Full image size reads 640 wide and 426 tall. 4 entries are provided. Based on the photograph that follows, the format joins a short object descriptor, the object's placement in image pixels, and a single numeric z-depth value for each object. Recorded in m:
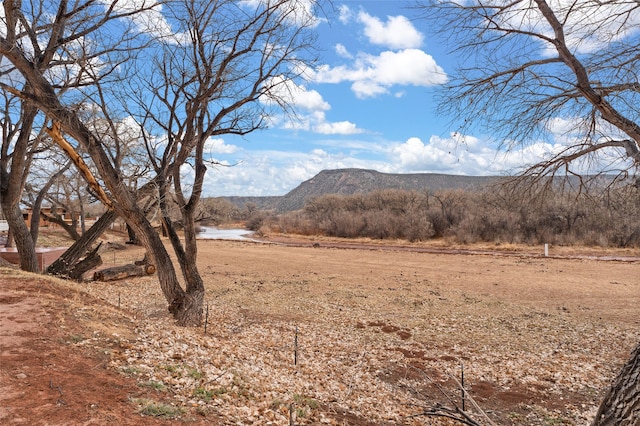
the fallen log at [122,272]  15.65
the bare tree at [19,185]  9.45
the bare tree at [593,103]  3.30
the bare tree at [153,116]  7.09
